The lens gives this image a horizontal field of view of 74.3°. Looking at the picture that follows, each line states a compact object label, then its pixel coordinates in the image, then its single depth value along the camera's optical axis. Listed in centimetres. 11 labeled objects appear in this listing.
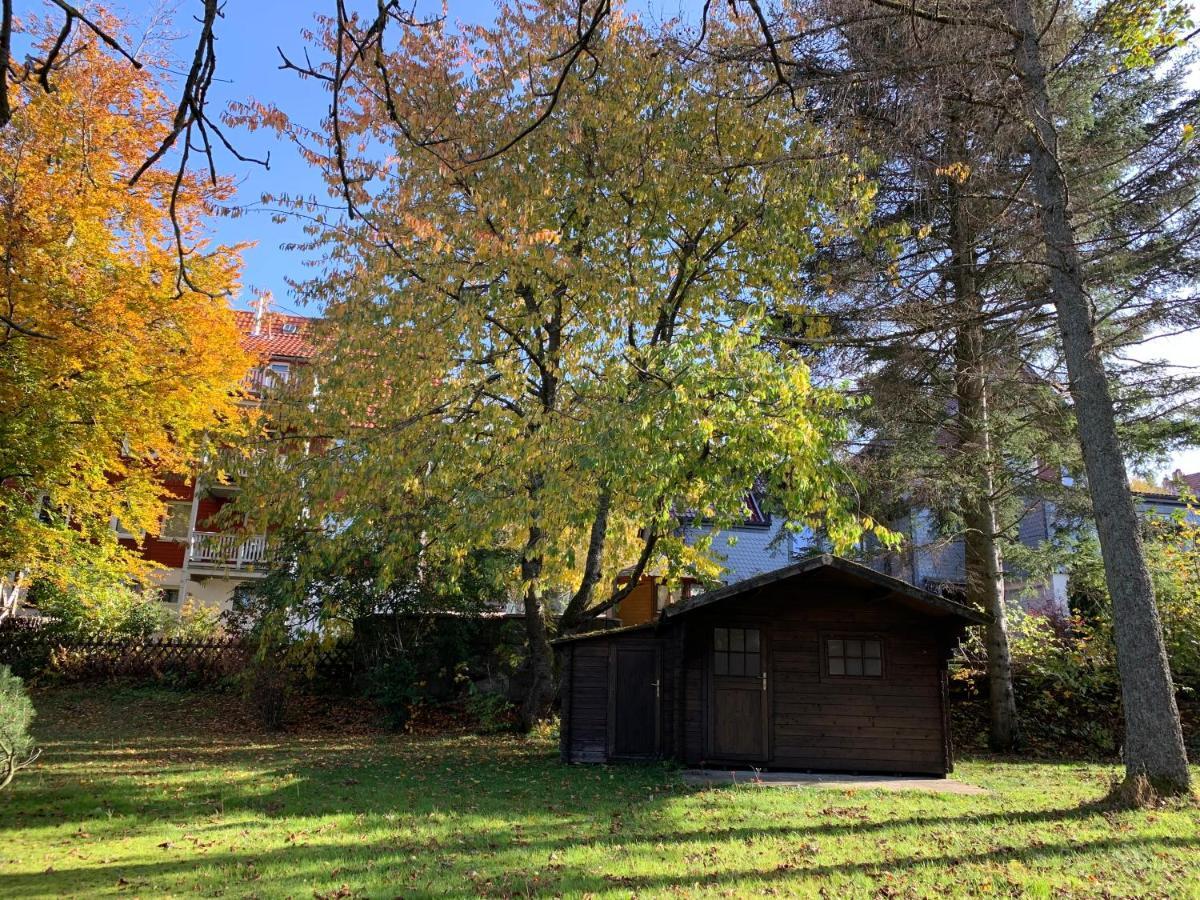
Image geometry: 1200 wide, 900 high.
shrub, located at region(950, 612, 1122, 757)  1390
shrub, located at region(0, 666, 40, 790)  685
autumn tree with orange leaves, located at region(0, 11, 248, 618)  1203
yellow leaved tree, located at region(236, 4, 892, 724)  996
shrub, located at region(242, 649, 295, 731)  1512
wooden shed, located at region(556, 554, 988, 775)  1101
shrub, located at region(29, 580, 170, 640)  1866
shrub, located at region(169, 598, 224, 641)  1970
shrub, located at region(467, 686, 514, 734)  1498
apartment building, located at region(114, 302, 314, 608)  2617
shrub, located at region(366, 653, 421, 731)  1567
